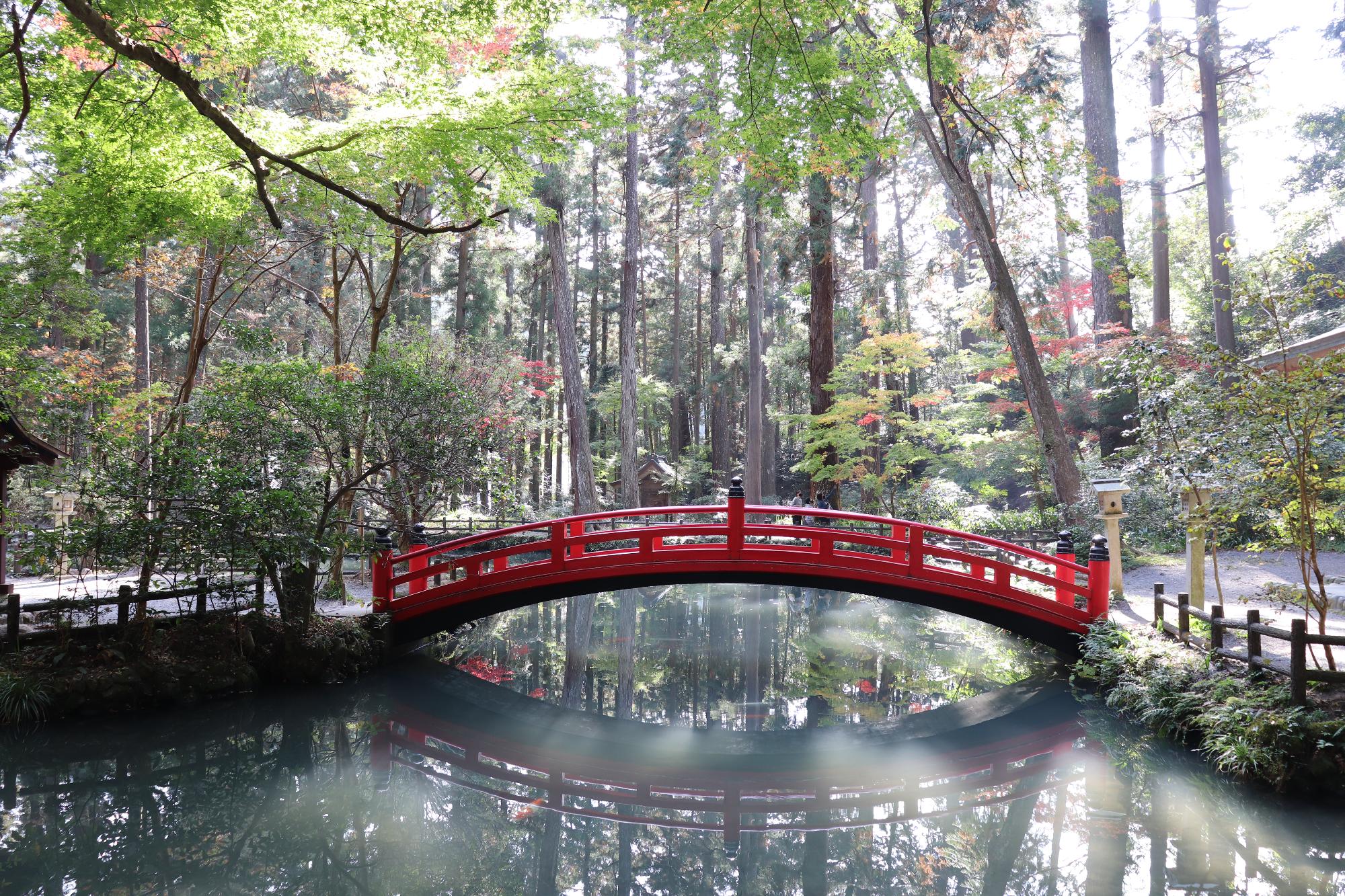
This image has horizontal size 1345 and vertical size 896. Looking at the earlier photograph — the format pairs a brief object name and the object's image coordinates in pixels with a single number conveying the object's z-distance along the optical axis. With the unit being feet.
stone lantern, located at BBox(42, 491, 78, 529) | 41.75
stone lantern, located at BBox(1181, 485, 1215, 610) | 22.31
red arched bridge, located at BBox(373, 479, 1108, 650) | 26.53
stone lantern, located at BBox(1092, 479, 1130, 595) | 27.37
